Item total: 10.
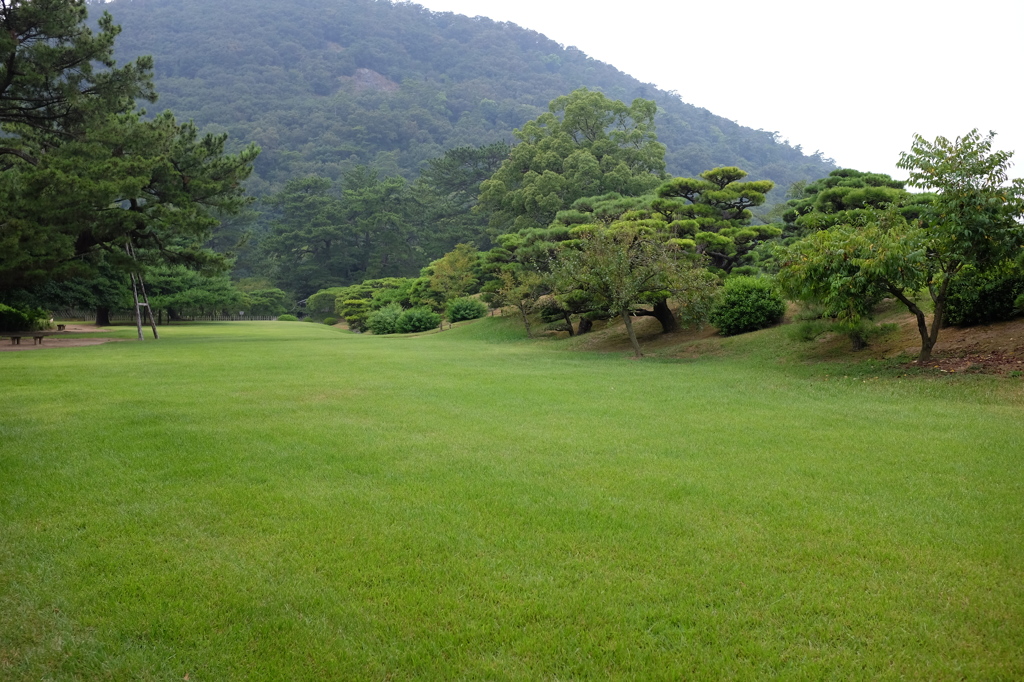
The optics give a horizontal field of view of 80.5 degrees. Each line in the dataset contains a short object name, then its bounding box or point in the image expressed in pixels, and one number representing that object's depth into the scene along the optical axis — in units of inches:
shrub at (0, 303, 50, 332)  1074.7
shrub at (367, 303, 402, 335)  1549.0
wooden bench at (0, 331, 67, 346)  863.1
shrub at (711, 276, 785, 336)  749.3
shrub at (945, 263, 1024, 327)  507.9
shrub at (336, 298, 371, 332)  1788.9
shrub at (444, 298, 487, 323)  1469.0
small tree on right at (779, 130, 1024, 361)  424.8
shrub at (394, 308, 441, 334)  1501.0
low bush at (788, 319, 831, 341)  615.2
